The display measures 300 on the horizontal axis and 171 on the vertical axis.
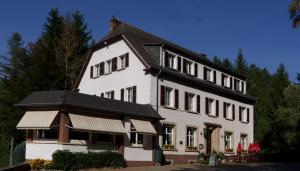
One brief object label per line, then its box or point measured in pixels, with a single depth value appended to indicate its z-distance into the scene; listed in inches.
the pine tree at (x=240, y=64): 3572.8
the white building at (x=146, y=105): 1184.8
